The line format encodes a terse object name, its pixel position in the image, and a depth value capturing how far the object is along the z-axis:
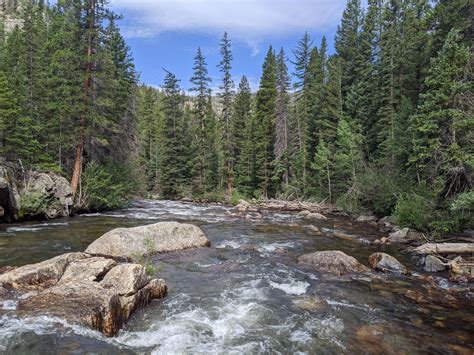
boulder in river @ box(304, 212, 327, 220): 23.62
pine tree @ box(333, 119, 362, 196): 27.06
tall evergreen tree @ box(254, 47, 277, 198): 40.24
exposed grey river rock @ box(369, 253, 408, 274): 10.90
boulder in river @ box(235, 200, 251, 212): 28.04
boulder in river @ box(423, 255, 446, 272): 11.20
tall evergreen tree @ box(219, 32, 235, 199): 39.03
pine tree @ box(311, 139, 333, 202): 30.66
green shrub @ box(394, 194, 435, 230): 15.88
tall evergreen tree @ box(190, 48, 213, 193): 40.00
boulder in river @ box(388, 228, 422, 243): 15.38
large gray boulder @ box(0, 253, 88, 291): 7.33
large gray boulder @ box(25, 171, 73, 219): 18.64
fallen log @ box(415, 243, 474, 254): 12.50
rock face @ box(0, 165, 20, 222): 16.45
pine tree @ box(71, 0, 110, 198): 20.77
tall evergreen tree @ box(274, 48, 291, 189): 37.56
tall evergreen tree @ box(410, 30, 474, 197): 13.69
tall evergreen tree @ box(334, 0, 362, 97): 38.62
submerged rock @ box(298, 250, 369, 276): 10.71
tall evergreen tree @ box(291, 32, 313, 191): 36.41
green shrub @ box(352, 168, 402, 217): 21.00
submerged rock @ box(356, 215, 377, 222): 22.42
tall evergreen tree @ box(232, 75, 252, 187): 43.12
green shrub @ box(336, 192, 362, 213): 25.09
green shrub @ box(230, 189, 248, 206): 35.12
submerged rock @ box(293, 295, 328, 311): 7.95
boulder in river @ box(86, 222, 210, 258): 10.66
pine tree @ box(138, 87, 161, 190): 50.44
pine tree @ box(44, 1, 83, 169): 20.77
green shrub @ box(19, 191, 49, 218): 17.66
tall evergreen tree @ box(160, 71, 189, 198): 41.03
